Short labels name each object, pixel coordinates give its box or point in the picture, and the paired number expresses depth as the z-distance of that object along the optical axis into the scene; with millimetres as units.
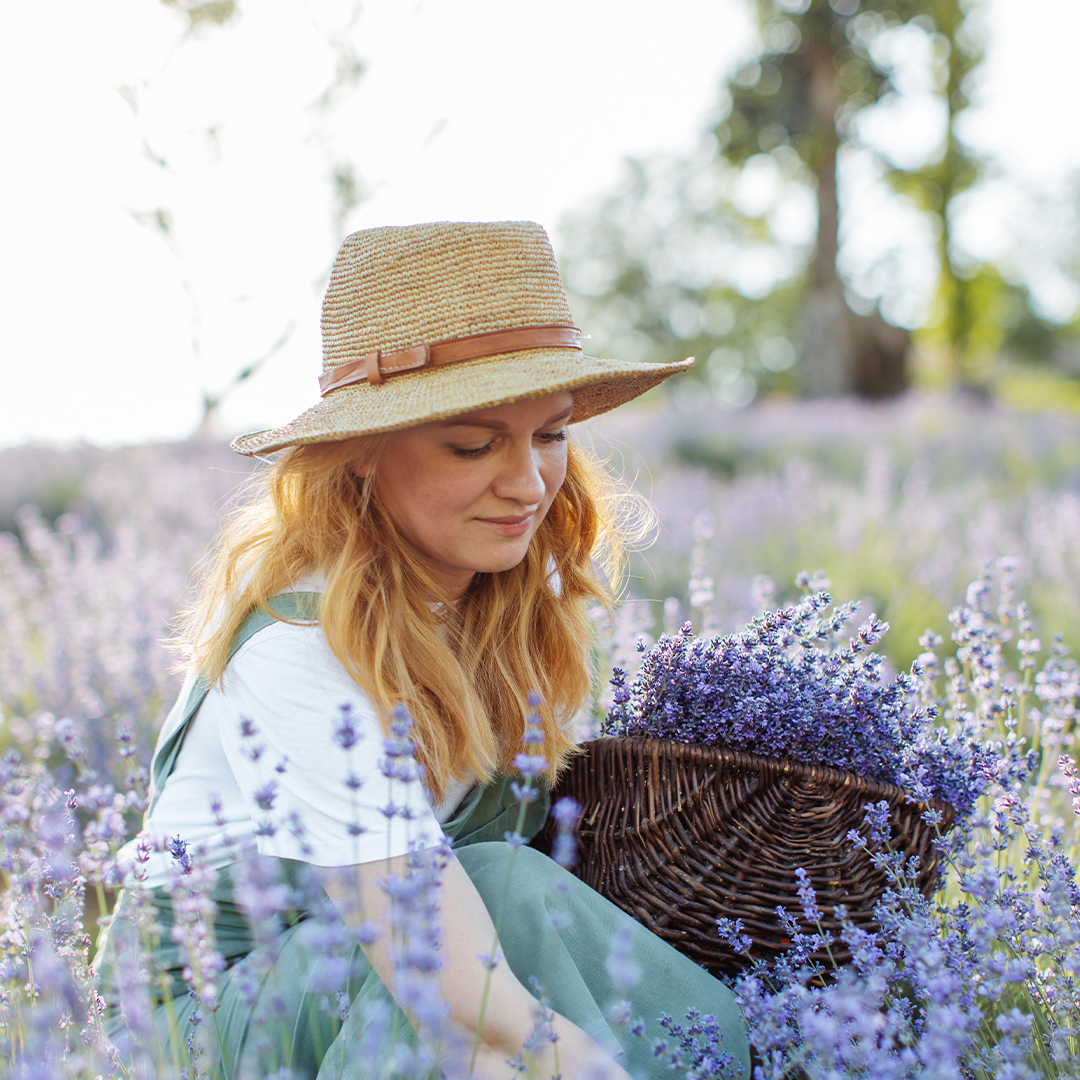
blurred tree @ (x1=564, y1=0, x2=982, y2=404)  10334
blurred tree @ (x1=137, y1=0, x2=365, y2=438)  8214
